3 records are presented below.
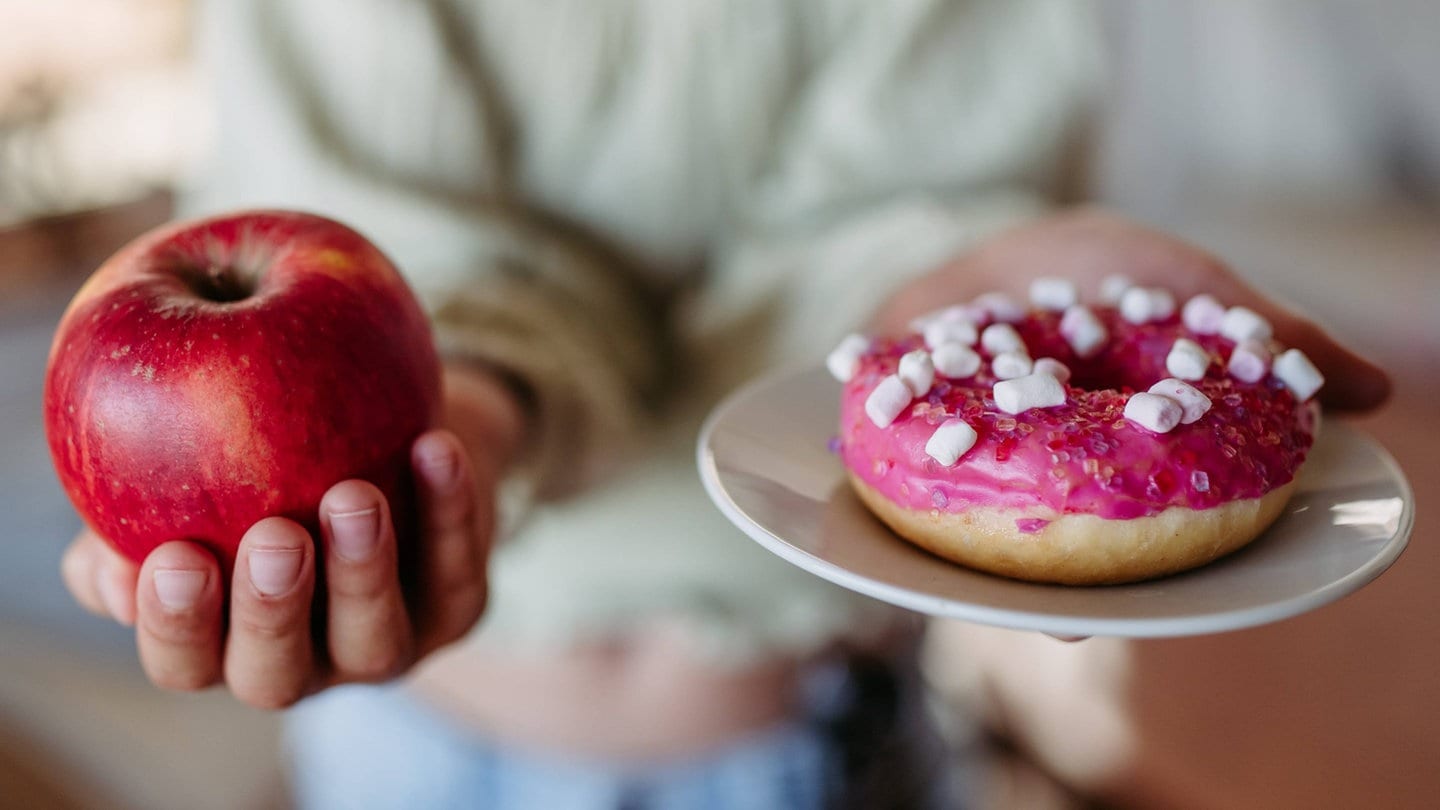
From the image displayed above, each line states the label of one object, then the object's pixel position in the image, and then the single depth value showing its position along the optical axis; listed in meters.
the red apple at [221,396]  0.32
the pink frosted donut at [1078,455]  0.32
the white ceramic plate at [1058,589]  0.30
